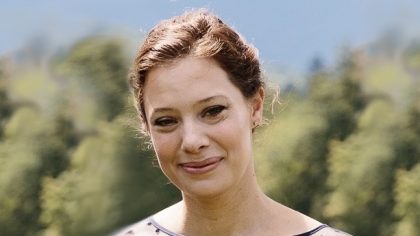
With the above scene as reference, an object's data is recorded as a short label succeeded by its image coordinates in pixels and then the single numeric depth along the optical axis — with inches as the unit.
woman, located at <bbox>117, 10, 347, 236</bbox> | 106.6
